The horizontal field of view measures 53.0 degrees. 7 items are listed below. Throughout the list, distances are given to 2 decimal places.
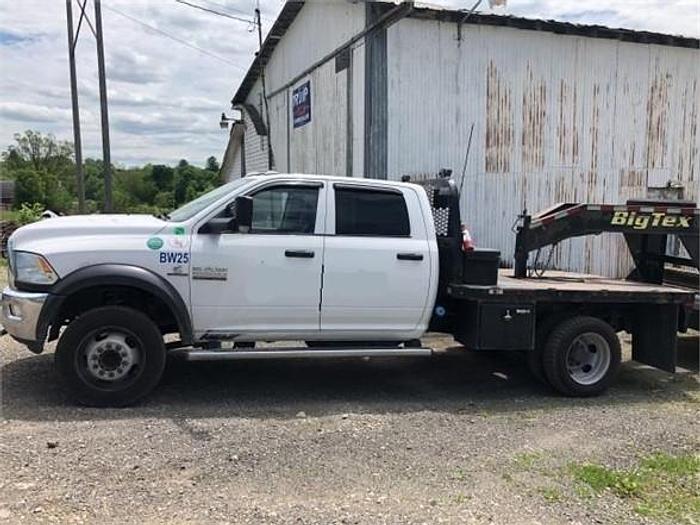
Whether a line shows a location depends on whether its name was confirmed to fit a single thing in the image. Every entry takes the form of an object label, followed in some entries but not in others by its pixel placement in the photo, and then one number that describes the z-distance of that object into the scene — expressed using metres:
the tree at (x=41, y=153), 83.56
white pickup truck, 5.74
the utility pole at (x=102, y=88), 17.81
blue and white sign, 15.99
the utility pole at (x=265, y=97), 19.69
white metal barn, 11.90
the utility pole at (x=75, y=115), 20.53
